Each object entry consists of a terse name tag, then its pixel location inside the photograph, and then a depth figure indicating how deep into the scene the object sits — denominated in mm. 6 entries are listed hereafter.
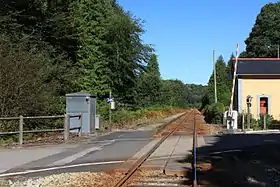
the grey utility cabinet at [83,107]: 26359
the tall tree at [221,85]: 66925
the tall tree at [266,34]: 93250
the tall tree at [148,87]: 57662
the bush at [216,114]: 42062
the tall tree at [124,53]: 50969
